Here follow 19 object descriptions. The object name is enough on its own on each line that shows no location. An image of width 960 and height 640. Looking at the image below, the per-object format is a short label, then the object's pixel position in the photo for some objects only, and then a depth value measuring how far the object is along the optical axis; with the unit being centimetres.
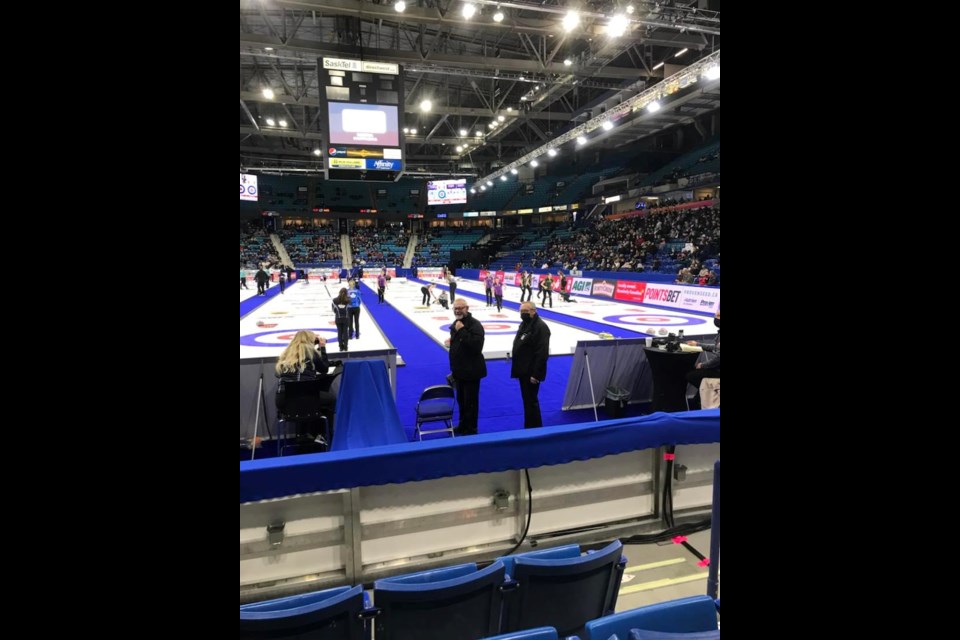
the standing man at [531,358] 579
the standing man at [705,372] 571
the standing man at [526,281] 1788
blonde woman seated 512
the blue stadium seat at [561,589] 238
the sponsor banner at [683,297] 1569
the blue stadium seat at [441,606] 214
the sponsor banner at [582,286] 2230
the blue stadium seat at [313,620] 186
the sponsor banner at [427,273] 3942
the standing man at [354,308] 1112
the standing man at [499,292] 1670
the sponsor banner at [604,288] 2090
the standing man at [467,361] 567
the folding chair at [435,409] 575
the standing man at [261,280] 2225
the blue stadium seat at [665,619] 195
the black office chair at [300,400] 503
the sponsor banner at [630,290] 1938
